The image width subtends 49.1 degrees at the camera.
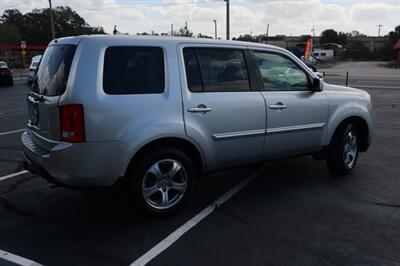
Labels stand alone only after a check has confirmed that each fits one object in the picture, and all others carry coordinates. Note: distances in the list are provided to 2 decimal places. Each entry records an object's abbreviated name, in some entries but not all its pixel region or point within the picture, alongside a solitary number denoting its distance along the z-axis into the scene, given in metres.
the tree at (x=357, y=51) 101.19
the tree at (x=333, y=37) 118.12
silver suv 4.01
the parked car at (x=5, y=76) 24.89
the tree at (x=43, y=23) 101.94
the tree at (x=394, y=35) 94.00
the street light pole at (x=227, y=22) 34.91
